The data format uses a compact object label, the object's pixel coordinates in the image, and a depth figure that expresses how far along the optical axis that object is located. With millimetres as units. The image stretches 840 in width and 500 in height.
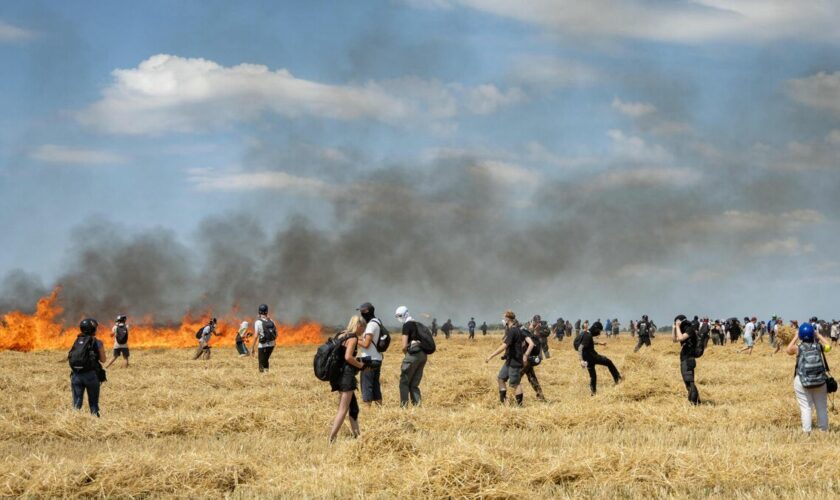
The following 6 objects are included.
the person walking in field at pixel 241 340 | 31495
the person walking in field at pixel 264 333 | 22734
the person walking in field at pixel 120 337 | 27000
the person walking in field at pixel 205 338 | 31797
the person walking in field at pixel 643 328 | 35928
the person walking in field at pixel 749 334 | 35375
